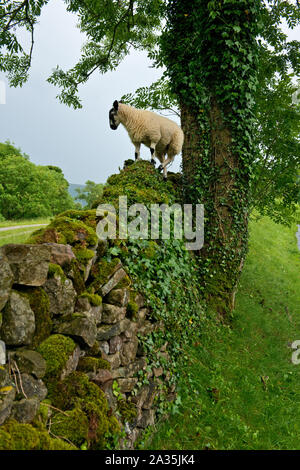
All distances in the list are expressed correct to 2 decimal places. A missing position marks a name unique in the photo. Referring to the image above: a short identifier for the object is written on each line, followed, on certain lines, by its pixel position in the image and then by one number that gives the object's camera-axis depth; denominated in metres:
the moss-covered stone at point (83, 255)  3.66
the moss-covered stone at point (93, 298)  3.34
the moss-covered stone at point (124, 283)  4.08
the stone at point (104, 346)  3.54
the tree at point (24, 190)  27.00
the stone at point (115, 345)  3.66
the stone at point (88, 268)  3.60
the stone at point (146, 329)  4.42
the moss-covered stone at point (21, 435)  2.05
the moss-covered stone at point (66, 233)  3.66
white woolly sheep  7.97
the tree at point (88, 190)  54.19
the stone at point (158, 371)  4.34
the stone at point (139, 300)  4.38
